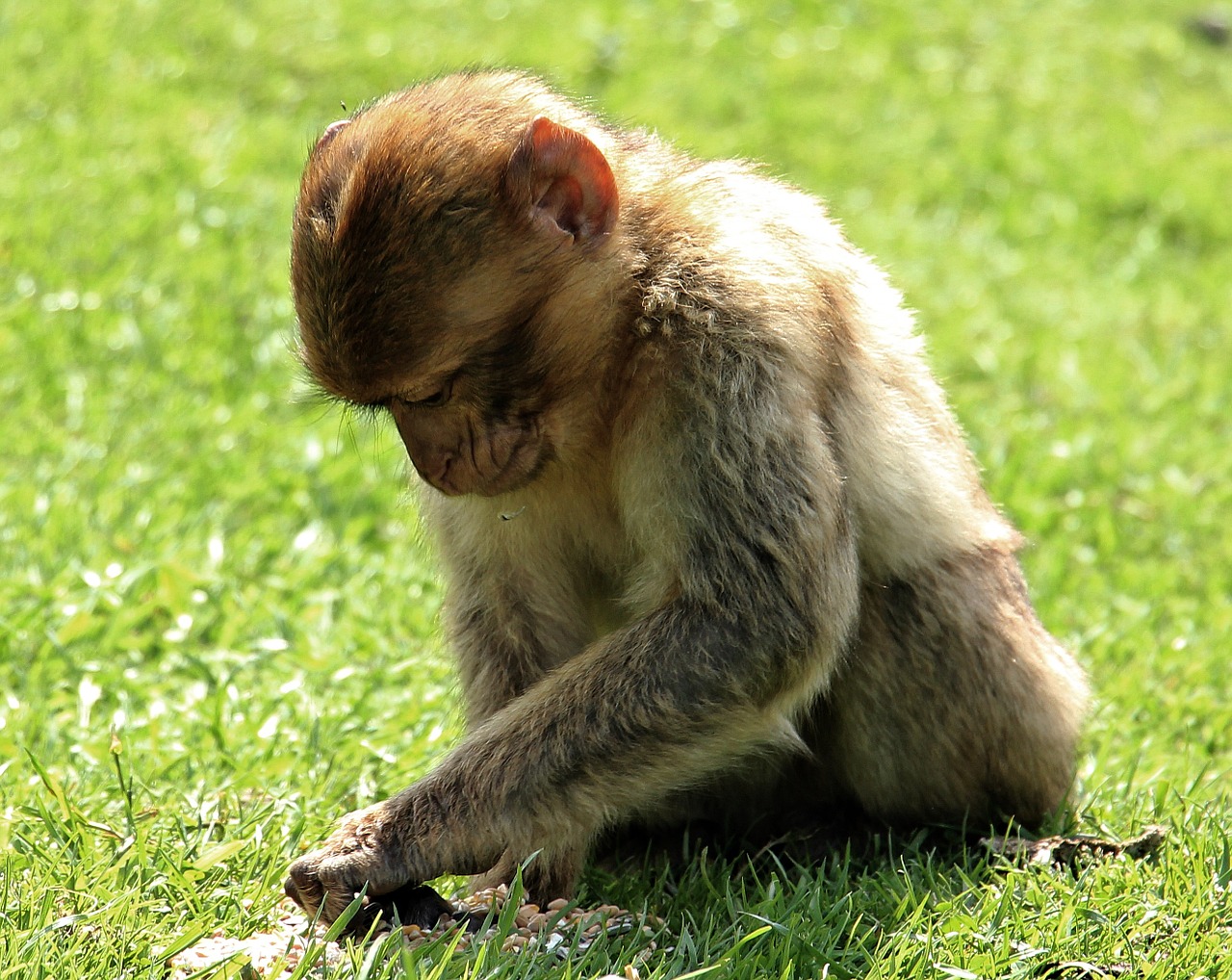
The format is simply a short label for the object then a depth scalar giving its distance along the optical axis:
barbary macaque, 6.03
